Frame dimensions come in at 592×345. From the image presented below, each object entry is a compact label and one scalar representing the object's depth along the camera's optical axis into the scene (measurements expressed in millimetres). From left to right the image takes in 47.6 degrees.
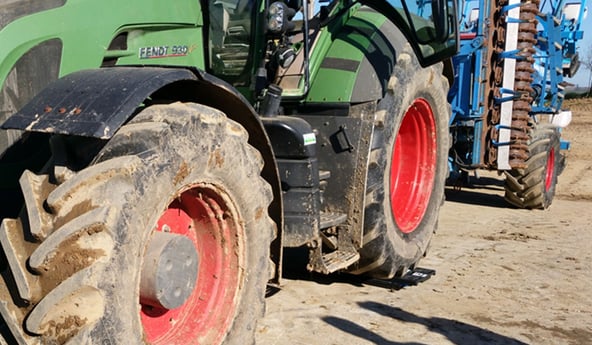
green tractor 2152
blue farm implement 6547
